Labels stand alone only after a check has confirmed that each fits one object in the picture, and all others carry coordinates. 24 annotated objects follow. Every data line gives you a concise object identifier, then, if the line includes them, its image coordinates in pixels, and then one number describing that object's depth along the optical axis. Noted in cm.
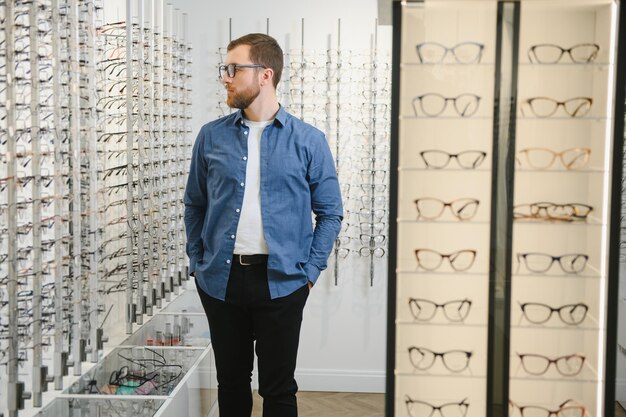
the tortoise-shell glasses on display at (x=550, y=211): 265
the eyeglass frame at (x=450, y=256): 270
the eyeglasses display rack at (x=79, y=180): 286
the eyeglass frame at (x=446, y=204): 267
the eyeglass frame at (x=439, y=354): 277
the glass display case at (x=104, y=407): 341
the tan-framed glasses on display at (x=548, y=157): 263
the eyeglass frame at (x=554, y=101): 262
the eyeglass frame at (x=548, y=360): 274
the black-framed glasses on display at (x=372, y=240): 554
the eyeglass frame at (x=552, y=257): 267
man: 316
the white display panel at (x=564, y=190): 259
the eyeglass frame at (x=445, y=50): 261
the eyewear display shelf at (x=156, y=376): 353
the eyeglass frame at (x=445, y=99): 263
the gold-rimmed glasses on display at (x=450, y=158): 265
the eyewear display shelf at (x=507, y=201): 259
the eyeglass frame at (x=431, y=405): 280
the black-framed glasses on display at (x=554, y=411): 275
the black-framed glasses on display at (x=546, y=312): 271
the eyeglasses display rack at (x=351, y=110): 546
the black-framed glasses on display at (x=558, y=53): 259
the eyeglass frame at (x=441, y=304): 273
